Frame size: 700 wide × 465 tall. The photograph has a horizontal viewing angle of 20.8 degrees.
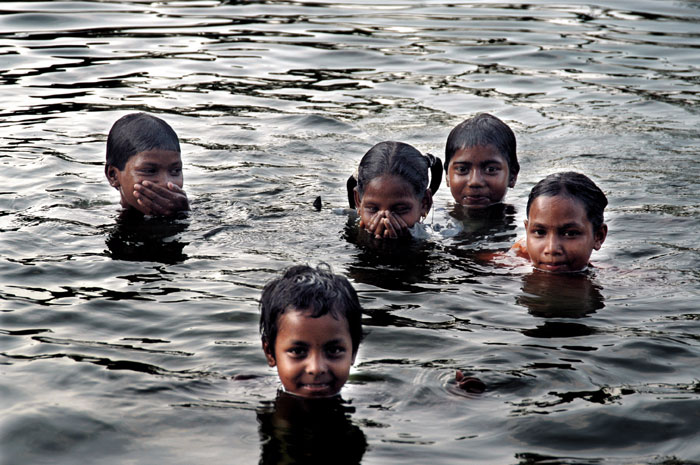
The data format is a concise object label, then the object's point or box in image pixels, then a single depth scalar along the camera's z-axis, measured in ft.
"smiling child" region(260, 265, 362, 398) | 30.34
